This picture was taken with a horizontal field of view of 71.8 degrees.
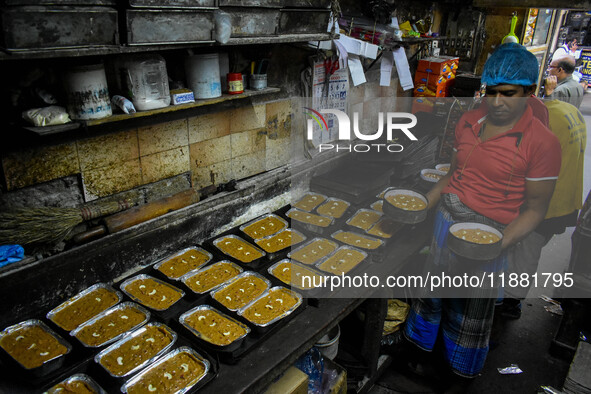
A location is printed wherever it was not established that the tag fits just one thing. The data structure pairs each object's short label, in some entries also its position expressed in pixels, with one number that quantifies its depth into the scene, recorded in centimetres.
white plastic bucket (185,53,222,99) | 287
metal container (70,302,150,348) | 246
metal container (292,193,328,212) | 418
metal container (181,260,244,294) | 295
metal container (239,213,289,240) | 362
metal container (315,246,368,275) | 323
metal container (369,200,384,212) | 429
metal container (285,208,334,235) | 385
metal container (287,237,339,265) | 339
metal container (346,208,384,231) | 389
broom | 243
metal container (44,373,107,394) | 216
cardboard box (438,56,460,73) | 591
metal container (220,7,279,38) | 266
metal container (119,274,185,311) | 280
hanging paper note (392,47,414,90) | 504
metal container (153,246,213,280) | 310
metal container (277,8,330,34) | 301
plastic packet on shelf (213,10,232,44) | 249
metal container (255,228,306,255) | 340
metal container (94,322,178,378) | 229
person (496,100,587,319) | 334
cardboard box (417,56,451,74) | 567
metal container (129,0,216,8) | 212
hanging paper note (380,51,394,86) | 499
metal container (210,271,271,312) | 289
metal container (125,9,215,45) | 217
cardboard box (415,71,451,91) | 573
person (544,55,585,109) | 565
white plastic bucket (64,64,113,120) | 229
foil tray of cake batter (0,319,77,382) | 215
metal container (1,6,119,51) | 180
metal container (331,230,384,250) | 358
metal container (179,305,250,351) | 244
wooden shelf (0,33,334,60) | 186
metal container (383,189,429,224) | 361
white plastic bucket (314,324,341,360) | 348
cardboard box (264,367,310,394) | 269
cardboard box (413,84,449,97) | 584
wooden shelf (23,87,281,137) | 218
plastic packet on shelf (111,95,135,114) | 251
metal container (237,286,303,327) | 267
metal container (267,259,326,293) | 307
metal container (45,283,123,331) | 260
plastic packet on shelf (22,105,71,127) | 221
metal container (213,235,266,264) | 325
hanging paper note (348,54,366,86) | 439
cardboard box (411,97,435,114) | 581
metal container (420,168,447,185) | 427
